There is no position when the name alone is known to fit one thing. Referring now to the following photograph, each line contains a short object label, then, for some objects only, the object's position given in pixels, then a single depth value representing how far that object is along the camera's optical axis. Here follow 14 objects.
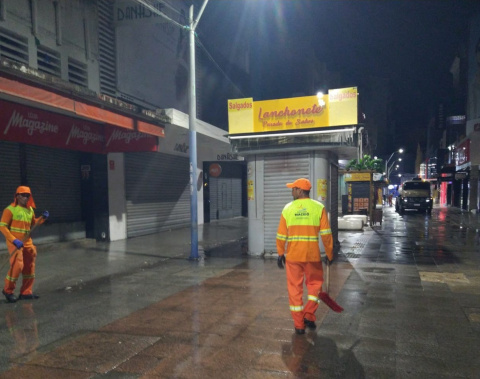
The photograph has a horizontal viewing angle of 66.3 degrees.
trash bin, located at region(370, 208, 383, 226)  17.60
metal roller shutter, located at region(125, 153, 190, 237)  14.08
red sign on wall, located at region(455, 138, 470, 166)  26.66
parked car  26.80
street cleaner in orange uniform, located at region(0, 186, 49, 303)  5.88
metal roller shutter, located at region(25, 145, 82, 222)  10.83
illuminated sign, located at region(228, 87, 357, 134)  8.77
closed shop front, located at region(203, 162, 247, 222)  20.22
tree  22.08
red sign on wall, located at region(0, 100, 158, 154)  8.99
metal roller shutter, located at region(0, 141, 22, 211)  9.84
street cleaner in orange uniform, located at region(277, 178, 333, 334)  4.45
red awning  7.21
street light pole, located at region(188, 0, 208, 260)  9.26
